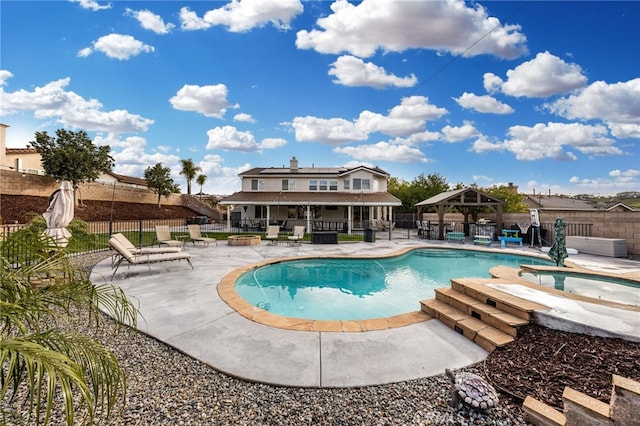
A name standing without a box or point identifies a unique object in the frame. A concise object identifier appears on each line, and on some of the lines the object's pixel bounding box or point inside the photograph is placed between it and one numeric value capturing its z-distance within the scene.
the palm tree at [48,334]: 1.09
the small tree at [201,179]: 52.47
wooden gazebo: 16.89
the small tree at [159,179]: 33.47
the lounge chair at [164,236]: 12.33
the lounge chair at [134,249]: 8.61
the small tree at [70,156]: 23.95
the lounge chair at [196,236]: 13.67
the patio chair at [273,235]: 15.31
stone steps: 3.91
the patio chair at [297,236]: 15.03
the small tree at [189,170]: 46.75
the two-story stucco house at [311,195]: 22.33
